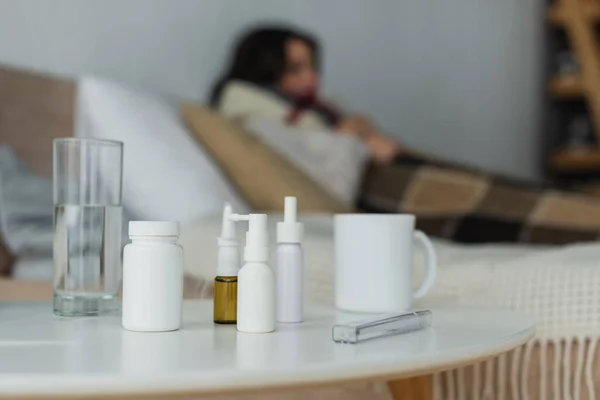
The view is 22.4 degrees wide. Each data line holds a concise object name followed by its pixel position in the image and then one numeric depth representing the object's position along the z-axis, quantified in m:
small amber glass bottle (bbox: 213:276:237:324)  1.34
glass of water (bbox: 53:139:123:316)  1.39
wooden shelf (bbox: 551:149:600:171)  4.78
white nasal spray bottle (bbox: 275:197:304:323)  1.35
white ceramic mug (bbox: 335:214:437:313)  1.43
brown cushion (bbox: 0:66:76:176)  2.21
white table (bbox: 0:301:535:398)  1.10
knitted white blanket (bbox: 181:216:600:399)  1.52
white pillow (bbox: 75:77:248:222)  2.12
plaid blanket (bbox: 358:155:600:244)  2.41
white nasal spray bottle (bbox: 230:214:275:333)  1.29
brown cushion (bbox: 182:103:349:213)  2.34
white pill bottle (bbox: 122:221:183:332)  1.28
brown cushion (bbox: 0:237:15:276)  2.02
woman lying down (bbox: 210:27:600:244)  2.46
